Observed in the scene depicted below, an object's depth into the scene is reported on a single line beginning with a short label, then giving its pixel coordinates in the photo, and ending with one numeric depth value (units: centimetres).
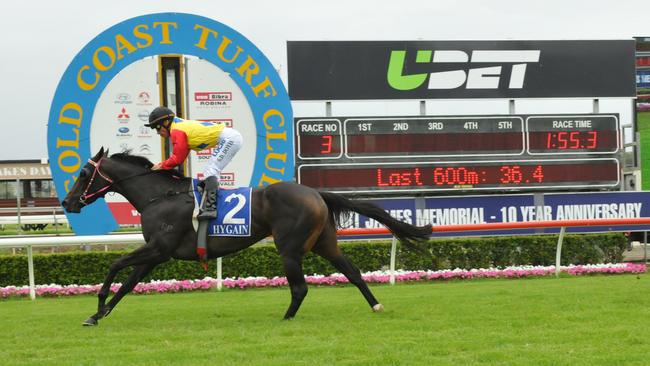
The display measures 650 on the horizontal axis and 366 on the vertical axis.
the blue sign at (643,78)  3088
